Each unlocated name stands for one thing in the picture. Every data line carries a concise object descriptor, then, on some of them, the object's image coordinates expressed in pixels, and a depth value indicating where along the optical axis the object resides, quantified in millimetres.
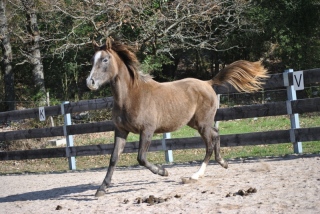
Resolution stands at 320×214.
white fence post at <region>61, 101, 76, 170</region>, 23661
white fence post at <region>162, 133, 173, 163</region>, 21098
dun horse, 14155
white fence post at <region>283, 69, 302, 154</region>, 18058
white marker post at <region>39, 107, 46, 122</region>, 24570
